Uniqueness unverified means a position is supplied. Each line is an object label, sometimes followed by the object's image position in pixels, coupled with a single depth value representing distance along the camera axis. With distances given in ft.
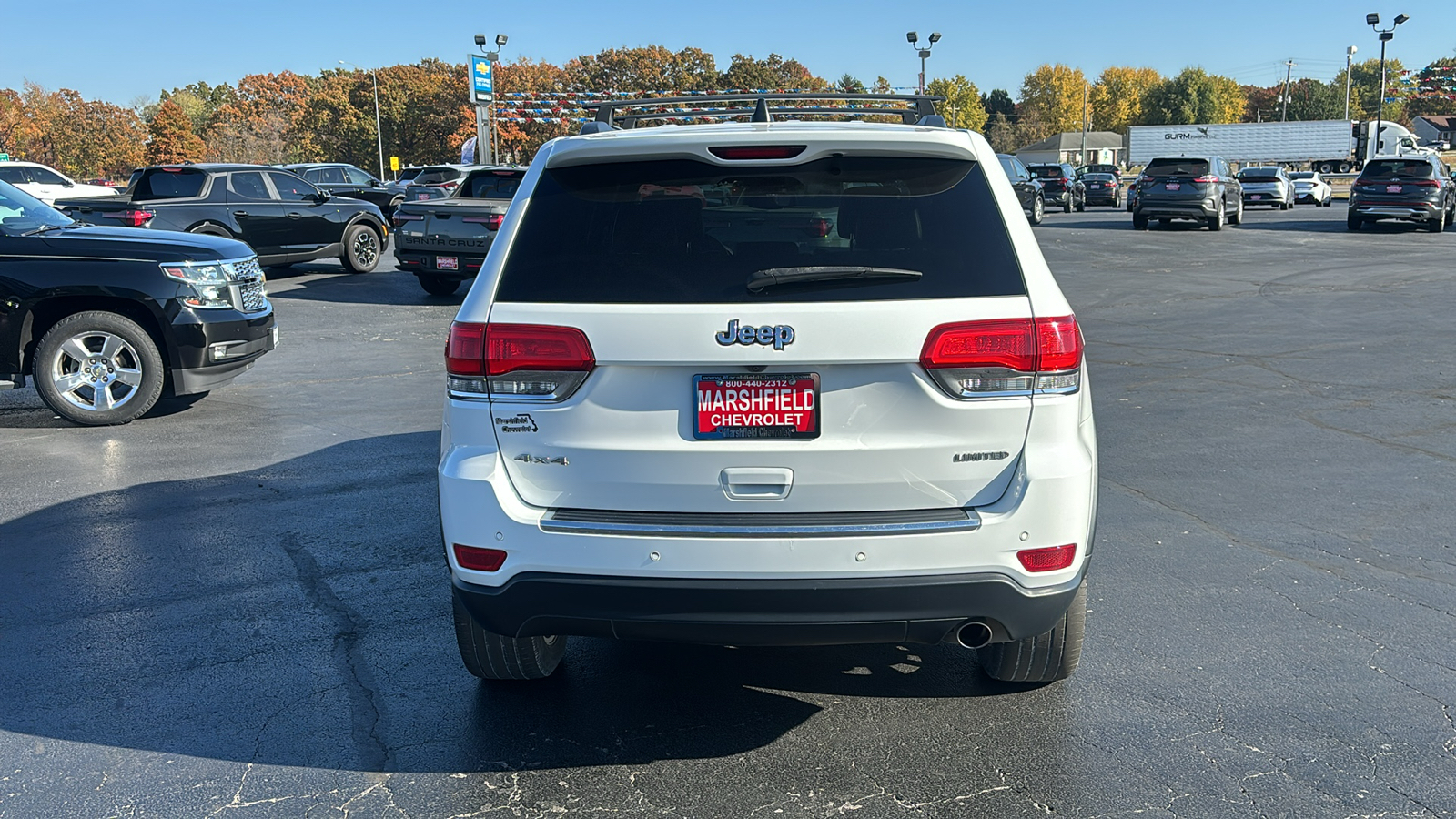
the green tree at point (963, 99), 465.06
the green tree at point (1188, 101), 476.95
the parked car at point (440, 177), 108.13
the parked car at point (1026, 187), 92.06
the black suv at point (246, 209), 56.13
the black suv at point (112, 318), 27.61
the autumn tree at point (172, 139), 339.57
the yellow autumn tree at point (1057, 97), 515.50
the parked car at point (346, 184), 102.58
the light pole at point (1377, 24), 177.78
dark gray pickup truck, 50.87
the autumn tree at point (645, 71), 325.42
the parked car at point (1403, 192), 92.73
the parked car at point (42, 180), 97.96
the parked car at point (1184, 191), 95.81
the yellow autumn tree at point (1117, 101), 513.45
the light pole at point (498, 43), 179.83
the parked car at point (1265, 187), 135.03
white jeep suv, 10.34
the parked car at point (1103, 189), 152.56
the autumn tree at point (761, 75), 330.34
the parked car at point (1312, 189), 155.12
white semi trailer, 239.91
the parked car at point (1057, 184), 137.39
